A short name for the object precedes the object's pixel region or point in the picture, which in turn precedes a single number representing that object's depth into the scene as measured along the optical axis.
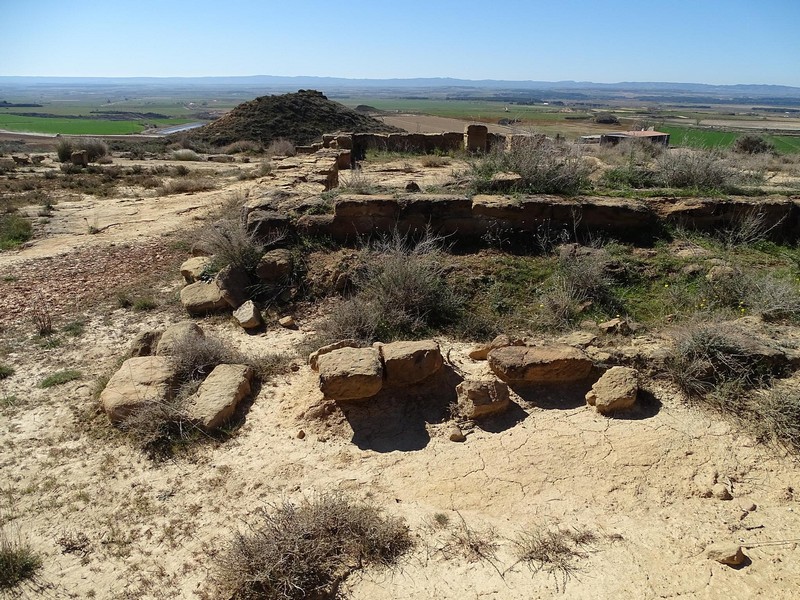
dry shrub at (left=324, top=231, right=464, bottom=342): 5.38
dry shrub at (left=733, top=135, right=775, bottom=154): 18.02
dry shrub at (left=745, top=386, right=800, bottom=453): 3.77
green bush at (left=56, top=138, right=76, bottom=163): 20.64
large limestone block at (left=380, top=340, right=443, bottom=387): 4.43
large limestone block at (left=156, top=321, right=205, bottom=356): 5.05
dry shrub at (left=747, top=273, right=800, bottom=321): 5.12
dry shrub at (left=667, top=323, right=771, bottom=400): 4.27
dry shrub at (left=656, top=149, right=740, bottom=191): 7.88
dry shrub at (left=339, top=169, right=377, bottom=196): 7.59
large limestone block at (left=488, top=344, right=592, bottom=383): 4.48
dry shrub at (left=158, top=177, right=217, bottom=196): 13.69
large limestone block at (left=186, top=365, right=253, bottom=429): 4.25
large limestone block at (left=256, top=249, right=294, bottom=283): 6.58
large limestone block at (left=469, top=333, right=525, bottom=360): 4.87
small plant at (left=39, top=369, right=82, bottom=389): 4.85
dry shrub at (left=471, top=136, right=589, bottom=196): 7.43
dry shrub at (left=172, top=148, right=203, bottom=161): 21.80
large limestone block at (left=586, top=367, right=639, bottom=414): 4.18
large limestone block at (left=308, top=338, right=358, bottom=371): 4.84
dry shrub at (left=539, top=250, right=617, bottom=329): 5.53
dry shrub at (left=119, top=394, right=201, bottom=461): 4.06
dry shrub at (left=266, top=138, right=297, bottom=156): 22.00
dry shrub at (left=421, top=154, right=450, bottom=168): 13.64
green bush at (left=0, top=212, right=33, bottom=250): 9.27
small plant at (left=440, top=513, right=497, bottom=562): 3.07
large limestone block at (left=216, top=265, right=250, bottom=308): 6.24
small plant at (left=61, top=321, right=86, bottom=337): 5.79
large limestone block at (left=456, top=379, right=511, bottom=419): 4.24
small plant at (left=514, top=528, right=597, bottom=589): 2.95
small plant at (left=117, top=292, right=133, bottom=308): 6.50
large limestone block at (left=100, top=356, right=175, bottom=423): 4.26
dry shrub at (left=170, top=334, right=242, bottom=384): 4.79
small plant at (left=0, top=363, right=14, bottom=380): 4.99
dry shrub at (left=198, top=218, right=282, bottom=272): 6.71
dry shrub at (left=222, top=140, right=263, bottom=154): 24.84
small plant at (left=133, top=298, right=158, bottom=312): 6.39
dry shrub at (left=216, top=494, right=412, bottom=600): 2.85
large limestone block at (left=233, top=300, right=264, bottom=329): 5.86
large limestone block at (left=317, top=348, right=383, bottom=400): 4.16
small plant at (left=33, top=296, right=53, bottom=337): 5.75
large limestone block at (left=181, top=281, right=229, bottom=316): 6.22
